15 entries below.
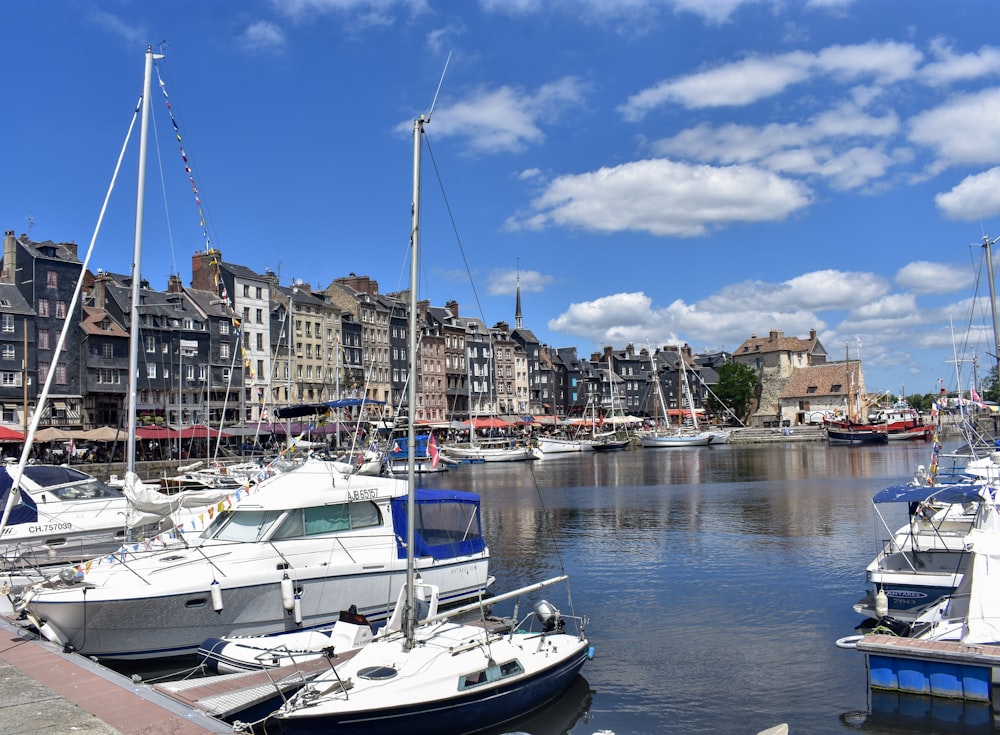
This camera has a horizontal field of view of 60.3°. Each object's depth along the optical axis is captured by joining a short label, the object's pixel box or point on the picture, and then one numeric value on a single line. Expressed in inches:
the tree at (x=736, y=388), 5935.0
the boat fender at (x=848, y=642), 638.5
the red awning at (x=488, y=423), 4296.3
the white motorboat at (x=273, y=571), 652.1
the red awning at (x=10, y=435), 2239.2
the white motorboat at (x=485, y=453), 3742.6
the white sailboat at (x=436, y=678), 473.4
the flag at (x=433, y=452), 1022.8
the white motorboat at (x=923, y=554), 745.6
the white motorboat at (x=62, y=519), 950.4
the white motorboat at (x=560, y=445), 4220.0
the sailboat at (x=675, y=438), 4660.4
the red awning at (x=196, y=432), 2743.6
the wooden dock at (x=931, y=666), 572.7
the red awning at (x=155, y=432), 2571.4
